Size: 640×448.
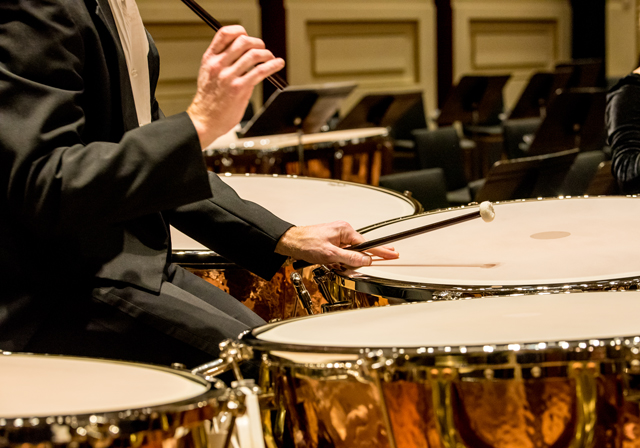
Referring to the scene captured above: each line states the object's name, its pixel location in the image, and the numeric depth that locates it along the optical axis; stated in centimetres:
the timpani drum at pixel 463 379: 158
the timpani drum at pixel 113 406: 141
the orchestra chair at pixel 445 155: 805
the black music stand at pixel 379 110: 909
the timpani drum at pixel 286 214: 322
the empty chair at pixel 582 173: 610
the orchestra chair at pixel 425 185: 598
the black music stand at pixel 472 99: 1066
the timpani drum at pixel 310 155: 685
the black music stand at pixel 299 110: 714
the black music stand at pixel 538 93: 1126
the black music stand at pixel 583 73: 1296
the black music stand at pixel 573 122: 776
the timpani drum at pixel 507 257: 233
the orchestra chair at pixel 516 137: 853
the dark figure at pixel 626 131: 467
